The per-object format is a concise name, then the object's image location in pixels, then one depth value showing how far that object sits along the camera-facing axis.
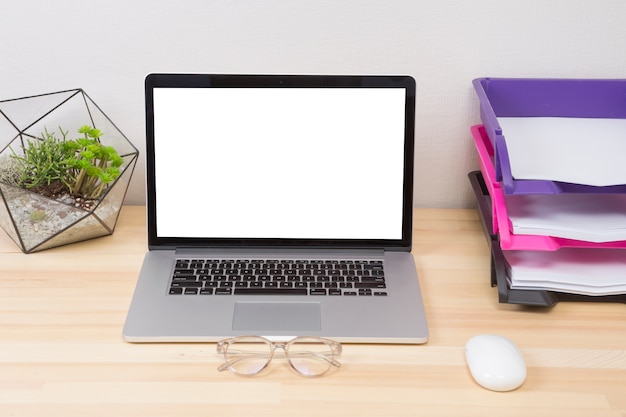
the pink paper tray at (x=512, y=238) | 0.96
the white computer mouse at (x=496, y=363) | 0.81
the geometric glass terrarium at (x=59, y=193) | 1.07
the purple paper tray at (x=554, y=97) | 1.15
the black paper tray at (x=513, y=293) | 0.95
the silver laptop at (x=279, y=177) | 1.06
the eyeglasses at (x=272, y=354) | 0.85
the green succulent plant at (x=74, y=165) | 1.08
